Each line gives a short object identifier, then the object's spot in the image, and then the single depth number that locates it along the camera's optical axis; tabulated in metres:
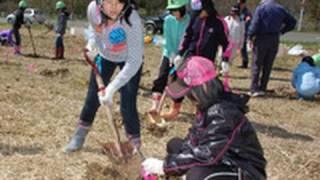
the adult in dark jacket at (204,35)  6.94
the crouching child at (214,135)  3.48
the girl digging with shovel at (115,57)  4.73
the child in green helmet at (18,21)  14.90
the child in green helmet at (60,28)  14.27
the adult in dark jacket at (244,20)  13.24
